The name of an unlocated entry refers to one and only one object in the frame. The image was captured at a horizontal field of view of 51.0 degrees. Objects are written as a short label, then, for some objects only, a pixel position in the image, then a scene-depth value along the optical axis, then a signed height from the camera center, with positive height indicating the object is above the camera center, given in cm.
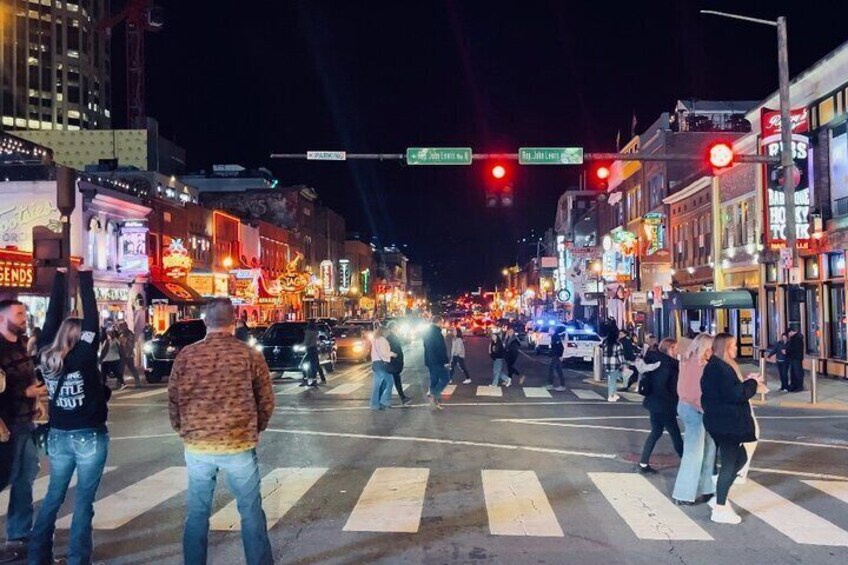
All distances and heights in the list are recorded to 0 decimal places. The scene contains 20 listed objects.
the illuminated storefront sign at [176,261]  4200 +204
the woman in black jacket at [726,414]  820 -112
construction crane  9562 +2929
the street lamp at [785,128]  2006 +372
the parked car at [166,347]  2695 -130
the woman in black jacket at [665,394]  1043 -119
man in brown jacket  578 -76
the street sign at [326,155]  2075 +342
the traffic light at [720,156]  1888 +292
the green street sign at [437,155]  2098 +341
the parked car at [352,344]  3594 -176
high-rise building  11431 +3263
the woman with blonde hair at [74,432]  642 -92
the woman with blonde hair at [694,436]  912 -147
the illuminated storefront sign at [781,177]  2666 +345
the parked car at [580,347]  3353 -193
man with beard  686 -88
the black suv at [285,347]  2517 -131
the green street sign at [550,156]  2073 +330
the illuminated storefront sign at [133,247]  3928 +259
